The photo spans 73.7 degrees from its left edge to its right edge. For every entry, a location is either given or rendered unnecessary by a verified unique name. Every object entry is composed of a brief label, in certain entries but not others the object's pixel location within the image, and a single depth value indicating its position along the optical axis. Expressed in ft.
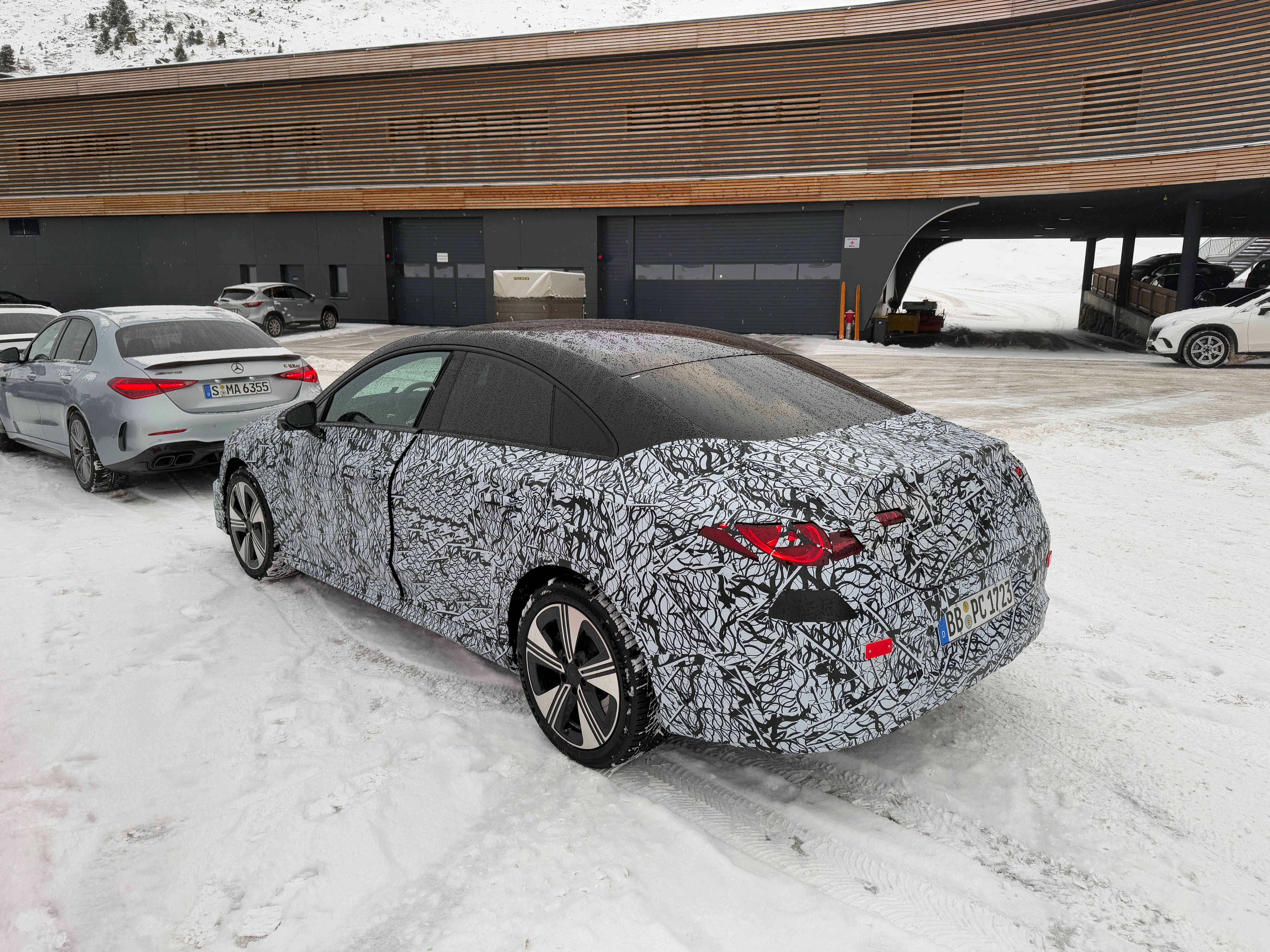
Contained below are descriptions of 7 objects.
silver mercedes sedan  21.93
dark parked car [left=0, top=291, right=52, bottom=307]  64.59
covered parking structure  64.18
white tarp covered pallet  73.87
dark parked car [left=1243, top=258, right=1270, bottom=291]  68.18
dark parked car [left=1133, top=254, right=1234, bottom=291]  75.36
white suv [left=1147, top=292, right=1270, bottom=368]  50.16
